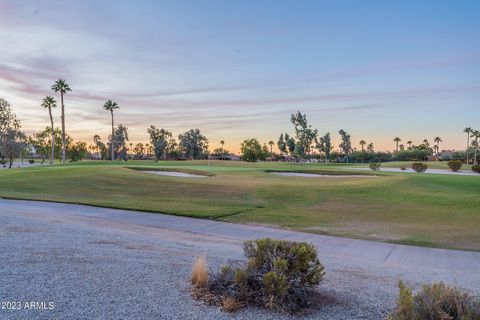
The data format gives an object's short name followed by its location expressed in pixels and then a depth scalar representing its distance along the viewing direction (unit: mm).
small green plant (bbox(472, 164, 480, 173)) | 50559
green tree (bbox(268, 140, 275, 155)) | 188175
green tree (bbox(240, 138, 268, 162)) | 115750
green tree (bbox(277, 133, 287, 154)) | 131875
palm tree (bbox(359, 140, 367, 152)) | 190300
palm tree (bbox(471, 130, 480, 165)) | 124562
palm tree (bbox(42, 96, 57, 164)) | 84812
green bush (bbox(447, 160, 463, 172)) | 54656
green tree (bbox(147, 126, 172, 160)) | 125725
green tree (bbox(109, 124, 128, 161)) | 127188
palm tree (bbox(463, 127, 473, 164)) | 127931
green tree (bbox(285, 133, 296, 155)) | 116500
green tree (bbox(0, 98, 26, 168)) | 68688
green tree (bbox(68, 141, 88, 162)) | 116812
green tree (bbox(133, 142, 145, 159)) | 196050
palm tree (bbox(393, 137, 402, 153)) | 175625
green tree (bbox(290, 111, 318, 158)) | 85125
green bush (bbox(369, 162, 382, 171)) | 53641
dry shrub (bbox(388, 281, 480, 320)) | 4199
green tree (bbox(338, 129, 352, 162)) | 154625
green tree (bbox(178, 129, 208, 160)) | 133250
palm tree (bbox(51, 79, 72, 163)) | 79500
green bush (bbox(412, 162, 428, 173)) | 48344
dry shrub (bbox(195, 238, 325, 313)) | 5402
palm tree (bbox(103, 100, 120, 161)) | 95325
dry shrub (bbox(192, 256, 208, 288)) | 5980
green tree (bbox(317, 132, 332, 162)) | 152125
